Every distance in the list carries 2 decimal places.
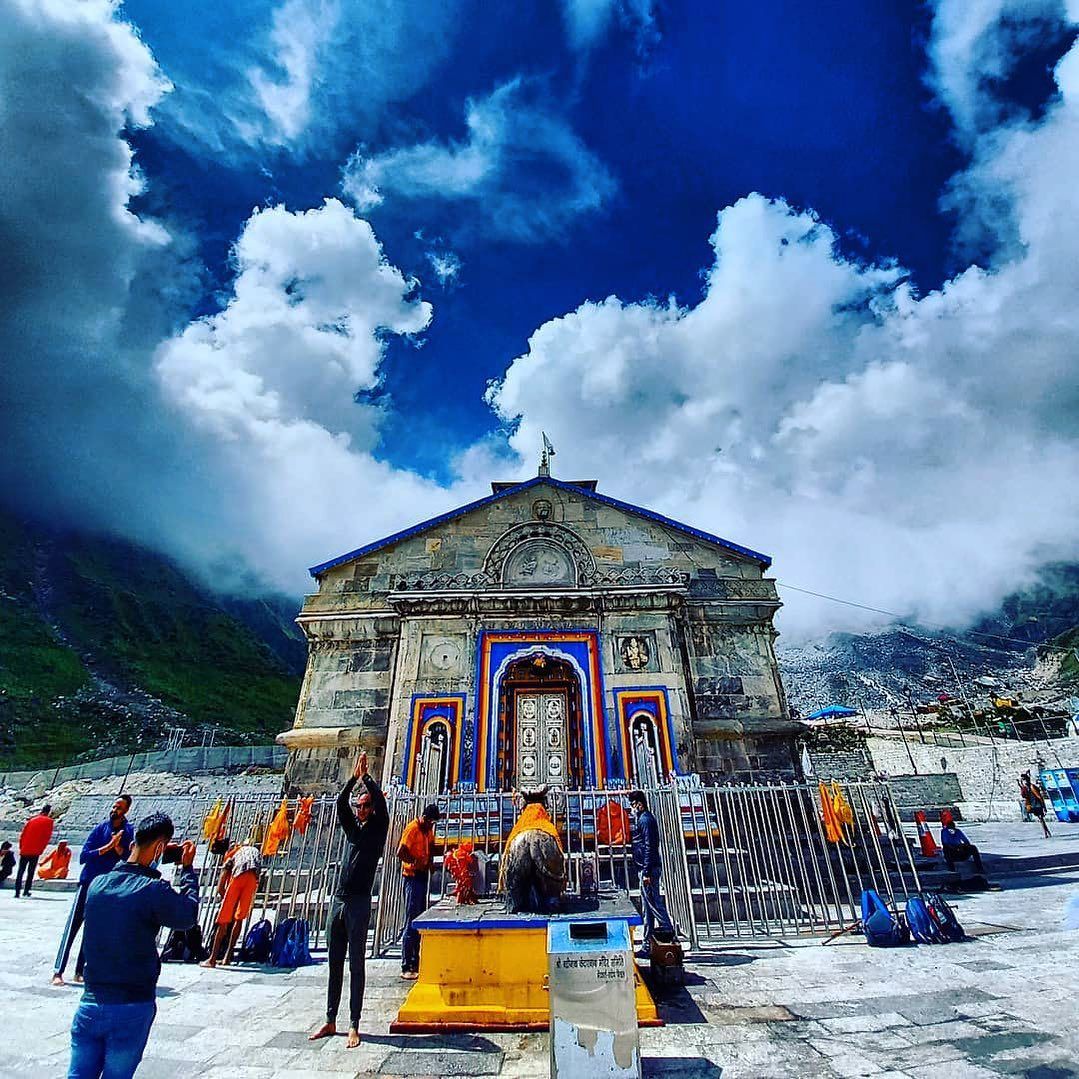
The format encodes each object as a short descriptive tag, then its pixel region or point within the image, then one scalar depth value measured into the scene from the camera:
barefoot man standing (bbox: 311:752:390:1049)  4.59
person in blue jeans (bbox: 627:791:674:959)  6.47
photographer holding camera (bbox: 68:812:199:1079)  2.78
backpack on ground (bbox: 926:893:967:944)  7.21
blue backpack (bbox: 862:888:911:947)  7.24
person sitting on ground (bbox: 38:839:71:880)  14.12
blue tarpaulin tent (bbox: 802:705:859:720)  46.97
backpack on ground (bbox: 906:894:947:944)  7.22
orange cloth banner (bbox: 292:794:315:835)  9.10
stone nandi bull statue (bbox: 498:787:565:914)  5.12
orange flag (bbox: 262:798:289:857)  9.03
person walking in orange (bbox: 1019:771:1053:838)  19.91
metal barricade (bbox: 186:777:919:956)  7.98
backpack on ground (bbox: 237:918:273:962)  7.29
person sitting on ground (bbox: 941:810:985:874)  11.45
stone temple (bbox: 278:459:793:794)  14.00
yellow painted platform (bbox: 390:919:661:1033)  4.82
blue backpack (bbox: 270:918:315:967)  7.13
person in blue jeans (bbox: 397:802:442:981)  7.32
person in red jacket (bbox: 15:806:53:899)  12.23
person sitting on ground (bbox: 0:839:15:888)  13.94
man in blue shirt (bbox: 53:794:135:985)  5.95
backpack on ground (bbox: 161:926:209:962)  7.27
